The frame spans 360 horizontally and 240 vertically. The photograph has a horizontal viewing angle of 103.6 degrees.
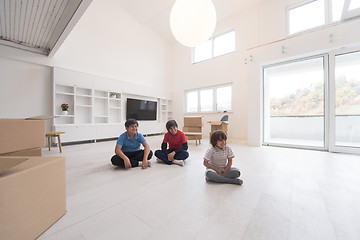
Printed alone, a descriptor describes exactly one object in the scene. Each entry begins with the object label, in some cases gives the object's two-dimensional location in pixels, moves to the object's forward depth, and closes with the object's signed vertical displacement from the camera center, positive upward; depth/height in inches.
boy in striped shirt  60.6 -20.1
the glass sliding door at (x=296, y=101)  140.5 +22.2
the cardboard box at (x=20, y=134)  50.0 -5.9
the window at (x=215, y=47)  232.4 +127.9
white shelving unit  163.6 +9.0
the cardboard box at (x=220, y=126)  174.1 -9.1
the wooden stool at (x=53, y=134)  118.3 -12.3
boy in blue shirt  79.8 -18.7
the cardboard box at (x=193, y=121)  185.9 -2.3
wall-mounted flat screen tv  226.4 +17.9
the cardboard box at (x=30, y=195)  25.9 -16.4
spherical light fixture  107.0 +78.7
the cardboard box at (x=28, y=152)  53.7 -13.3
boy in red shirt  89.0 -18.7
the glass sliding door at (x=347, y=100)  116.2 +15.7
